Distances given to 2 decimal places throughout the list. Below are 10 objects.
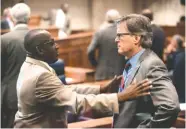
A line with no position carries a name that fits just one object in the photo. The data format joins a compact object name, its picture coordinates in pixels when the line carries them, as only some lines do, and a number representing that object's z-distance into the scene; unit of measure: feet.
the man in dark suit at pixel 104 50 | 19.30
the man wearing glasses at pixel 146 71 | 9.95
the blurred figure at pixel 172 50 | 24.53
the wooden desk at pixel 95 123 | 16.03
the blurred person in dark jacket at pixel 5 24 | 31.08
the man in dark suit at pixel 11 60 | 15.85
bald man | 9.99
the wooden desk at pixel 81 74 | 22.98
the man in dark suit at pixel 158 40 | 21.82
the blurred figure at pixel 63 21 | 40.54
